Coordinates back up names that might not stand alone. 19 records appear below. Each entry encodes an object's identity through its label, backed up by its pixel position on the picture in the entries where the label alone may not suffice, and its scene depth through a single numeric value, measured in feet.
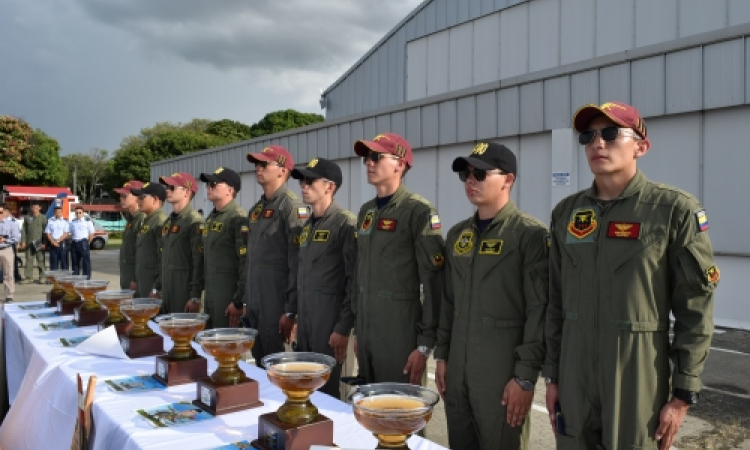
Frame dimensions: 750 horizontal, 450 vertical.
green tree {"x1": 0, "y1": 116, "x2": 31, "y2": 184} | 118.01
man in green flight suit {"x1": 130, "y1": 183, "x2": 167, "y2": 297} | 18.89
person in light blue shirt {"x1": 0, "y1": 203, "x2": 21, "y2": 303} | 32.55
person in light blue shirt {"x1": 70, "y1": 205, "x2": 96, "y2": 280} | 41.06
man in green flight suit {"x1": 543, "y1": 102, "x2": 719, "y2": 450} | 6.23
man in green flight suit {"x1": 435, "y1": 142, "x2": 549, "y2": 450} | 7.87
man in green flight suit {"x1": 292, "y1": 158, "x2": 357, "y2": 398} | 11.76
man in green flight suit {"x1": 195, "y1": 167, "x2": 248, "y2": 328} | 15.05
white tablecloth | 6.12
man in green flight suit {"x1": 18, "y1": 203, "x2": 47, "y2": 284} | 43.93
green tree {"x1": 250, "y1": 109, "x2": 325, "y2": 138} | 169.78
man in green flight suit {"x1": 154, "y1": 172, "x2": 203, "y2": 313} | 16.36
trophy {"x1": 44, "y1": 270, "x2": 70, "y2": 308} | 14.80
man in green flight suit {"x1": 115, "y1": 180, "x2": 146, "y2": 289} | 21.34
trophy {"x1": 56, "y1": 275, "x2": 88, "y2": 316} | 13.56
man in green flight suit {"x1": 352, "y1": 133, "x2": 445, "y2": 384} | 9.61
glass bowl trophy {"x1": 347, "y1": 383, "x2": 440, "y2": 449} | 4.67
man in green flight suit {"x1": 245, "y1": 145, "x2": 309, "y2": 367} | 13.55
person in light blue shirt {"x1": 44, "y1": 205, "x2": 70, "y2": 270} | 42.16
